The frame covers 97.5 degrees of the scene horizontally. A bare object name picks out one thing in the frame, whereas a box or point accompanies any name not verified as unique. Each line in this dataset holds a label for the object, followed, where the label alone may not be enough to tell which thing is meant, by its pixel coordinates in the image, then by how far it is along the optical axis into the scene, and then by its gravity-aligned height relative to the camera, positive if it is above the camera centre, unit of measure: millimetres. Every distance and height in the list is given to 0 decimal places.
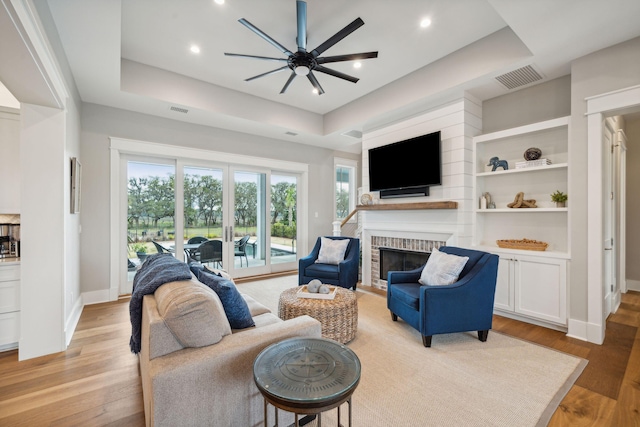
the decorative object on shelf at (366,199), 4766 +248
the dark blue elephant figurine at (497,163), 3570 +646
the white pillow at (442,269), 2785 -573
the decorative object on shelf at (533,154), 3311 +710
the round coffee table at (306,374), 1141 -729
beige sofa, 1269 -713
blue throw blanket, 1780 -451
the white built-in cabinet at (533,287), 2985 -839
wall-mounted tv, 3895 +704
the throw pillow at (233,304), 1771 -578
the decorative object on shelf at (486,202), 3734 +151
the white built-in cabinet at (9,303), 2490 -799
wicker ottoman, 2498 -892
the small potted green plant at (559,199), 3102 +160
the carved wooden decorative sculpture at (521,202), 3354 +134
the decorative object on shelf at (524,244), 3212 -369
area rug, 1740 -1253
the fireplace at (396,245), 4031 -493
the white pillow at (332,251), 4348 -596
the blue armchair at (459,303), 2582 -850
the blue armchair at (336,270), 4047 -829
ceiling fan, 2424 +1564
